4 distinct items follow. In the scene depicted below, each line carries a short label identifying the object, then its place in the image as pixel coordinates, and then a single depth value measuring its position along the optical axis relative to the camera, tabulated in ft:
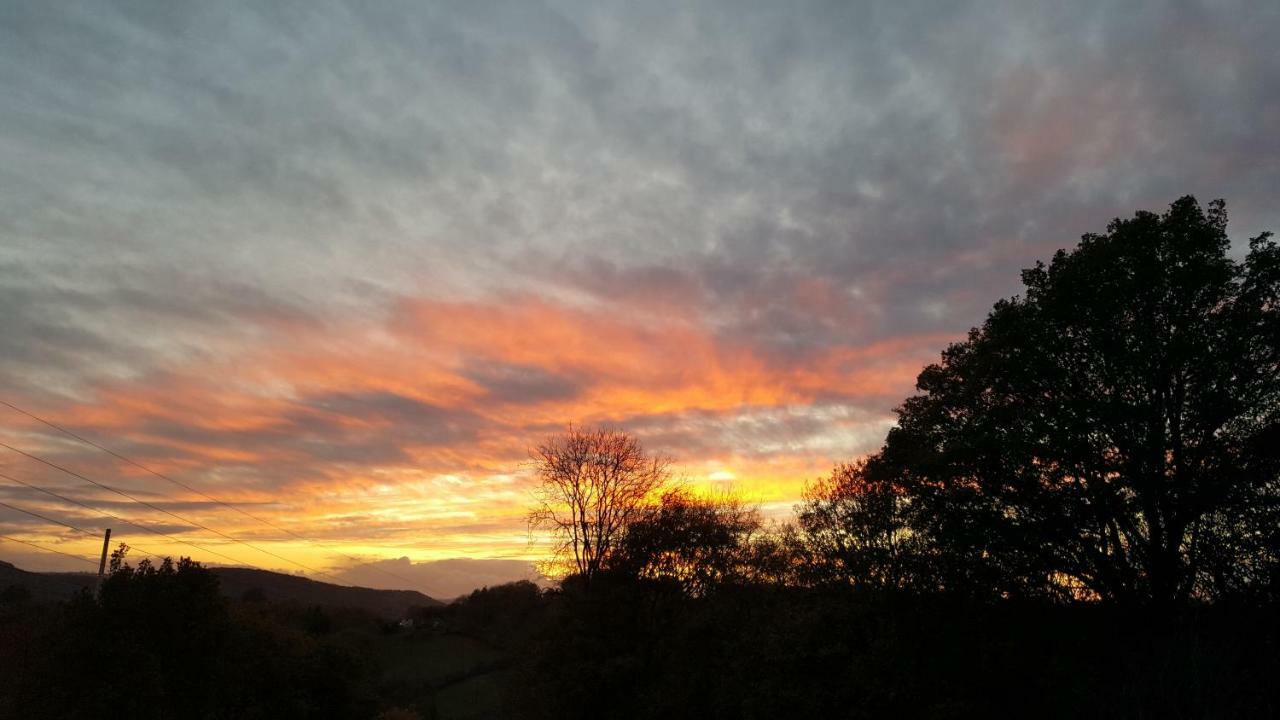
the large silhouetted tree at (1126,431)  85.66
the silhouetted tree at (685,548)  138.72
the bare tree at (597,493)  169.37
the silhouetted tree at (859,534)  110.22
